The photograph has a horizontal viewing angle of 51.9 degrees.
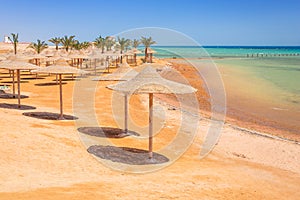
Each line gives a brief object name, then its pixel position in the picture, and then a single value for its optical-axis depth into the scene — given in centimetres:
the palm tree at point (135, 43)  4681
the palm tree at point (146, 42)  4219
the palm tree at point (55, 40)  3853
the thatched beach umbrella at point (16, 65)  1202
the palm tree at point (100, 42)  4186
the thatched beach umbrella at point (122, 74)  1069
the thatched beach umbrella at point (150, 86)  734
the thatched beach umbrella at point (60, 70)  1112
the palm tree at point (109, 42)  4302
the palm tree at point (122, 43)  4176
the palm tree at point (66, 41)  3868
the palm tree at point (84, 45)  4329
